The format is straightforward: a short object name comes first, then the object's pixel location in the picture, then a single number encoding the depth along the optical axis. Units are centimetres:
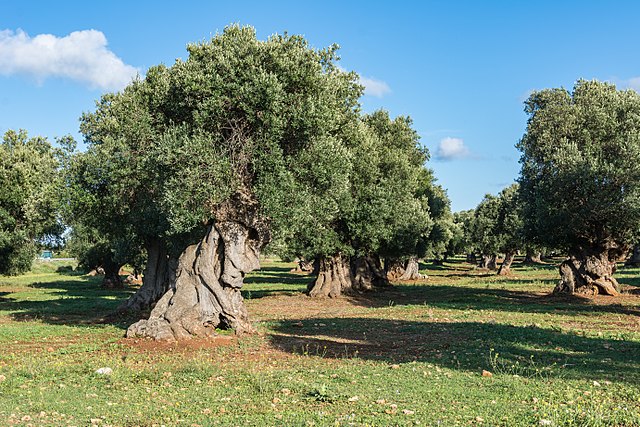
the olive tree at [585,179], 3516
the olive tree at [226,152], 2159
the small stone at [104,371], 1582
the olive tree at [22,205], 3891
